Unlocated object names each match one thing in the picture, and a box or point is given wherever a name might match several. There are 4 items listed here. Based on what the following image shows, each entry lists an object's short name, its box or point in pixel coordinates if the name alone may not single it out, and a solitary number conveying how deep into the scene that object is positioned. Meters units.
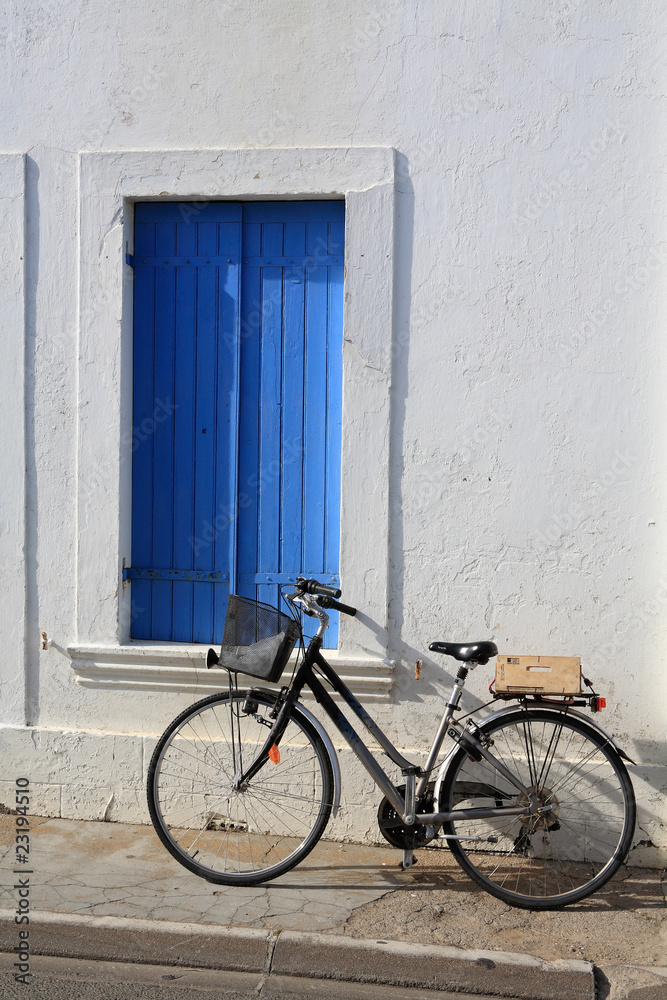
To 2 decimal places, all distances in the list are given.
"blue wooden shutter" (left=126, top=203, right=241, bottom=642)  4.71
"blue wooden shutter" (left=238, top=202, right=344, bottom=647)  4.62
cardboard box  3.77
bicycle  3.81
